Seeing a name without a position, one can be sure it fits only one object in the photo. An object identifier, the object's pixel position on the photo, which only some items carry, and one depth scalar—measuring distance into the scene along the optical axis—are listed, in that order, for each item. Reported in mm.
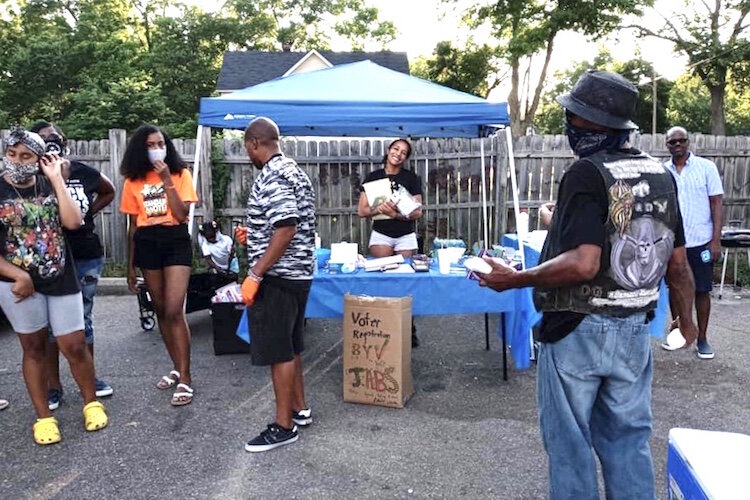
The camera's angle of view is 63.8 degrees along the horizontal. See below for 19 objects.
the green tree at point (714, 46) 20234
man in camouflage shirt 3102
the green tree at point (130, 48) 15164
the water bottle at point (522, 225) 4707
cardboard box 3842
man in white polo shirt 4676
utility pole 23344
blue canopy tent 4723
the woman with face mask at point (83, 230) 3744
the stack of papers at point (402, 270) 4219
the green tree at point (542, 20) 18031
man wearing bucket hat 1882
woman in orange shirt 3850
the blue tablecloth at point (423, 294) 4117
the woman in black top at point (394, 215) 5141
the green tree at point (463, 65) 23141
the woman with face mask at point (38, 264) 3172
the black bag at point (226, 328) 4949
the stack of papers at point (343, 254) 4332
